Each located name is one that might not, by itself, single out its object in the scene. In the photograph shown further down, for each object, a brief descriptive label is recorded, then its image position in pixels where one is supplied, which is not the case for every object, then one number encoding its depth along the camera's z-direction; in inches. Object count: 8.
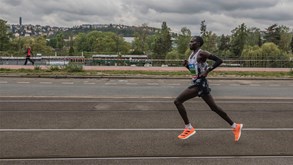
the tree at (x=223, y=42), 3831.2
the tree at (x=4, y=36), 3056.1
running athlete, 245.4
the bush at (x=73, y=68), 924.4
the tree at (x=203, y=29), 2596.0
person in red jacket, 1106.7
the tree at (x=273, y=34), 3575.3
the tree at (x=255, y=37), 3934.1
